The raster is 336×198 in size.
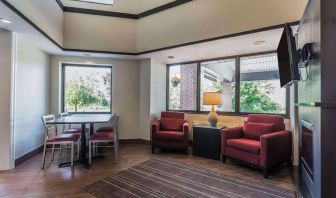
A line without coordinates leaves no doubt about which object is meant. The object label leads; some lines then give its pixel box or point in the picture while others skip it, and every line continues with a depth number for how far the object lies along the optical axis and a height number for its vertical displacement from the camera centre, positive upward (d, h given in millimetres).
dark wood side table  3982 -855
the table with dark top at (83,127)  3423 -523
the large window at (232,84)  4234 +379
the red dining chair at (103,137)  3605 -704
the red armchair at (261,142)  3100 -719
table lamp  4195 -22
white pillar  3305 -10
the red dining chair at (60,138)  3383 -683
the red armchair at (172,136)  4328 -803
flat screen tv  1810 +432
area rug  2551 -1197
